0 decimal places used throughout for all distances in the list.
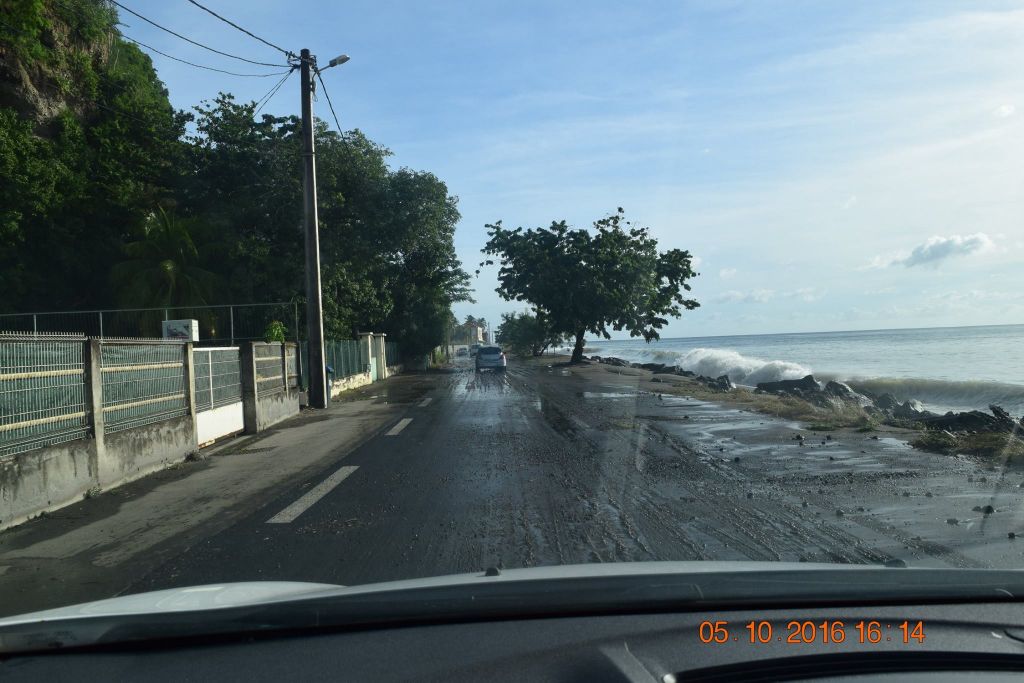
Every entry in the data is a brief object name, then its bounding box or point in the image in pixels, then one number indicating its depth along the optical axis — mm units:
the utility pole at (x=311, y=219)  19812
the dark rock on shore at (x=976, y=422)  12445
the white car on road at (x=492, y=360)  42184
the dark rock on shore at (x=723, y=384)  27072
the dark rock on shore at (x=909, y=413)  18000
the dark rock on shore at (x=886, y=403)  22520
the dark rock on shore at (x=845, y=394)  22888
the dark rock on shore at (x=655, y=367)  44125
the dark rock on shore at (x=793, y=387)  26062
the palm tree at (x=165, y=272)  27891
